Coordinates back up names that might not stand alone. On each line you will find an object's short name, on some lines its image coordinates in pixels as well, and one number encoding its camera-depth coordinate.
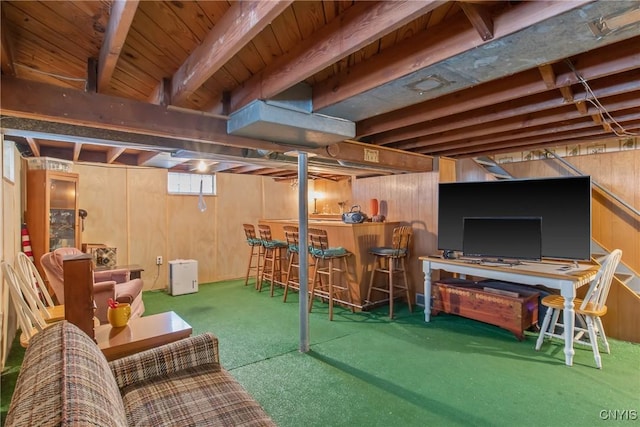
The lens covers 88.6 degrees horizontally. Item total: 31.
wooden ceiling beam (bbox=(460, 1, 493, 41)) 1.33
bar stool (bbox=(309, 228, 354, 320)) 4.08
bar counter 4.37
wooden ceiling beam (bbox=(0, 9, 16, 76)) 1.50
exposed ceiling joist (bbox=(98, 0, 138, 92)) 1.21
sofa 0.84
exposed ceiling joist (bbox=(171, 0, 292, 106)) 1.25
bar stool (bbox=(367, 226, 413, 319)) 4.12
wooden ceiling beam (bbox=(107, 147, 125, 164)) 4.10
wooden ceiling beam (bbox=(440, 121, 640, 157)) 3.43
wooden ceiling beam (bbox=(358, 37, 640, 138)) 1.80
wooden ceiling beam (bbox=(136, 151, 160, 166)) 4.37
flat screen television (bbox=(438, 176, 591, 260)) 3.26
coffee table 1.95
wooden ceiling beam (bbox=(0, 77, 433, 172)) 1.85
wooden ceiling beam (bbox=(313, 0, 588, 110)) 1.31
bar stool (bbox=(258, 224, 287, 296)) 5.07
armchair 3.14
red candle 4.95
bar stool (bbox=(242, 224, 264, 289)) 5.44
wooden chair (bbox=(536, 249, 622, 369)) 2.84
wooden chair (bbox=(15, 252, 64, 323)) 2.48
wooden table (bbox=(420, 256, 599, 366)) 2.87
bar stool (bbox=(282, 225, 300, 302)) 4.62
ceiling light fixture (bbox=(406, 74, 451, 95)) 1.84
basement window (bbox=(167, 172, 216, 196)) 5.80
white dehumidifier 5.12
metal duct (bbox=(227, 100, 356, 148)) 2.25
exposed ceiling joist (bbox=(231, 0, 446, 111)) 1.28
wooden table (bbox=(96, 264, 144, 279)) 4.49
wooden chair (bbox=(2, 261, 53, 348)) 2.20
